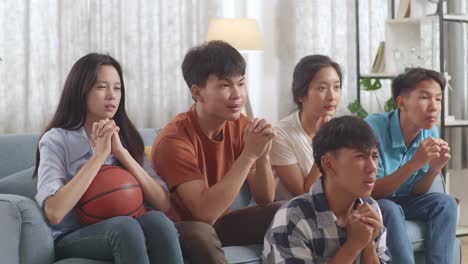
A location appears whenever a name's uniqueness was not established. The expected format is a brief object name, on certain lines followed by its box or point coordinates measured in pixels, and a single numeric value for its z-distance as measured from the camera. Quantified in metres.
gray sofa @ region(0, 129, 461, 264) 2.42
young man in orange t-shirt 2.66
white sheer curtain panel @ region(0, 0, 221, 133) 4.58
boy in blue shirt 3.16
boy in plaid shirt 2.46
